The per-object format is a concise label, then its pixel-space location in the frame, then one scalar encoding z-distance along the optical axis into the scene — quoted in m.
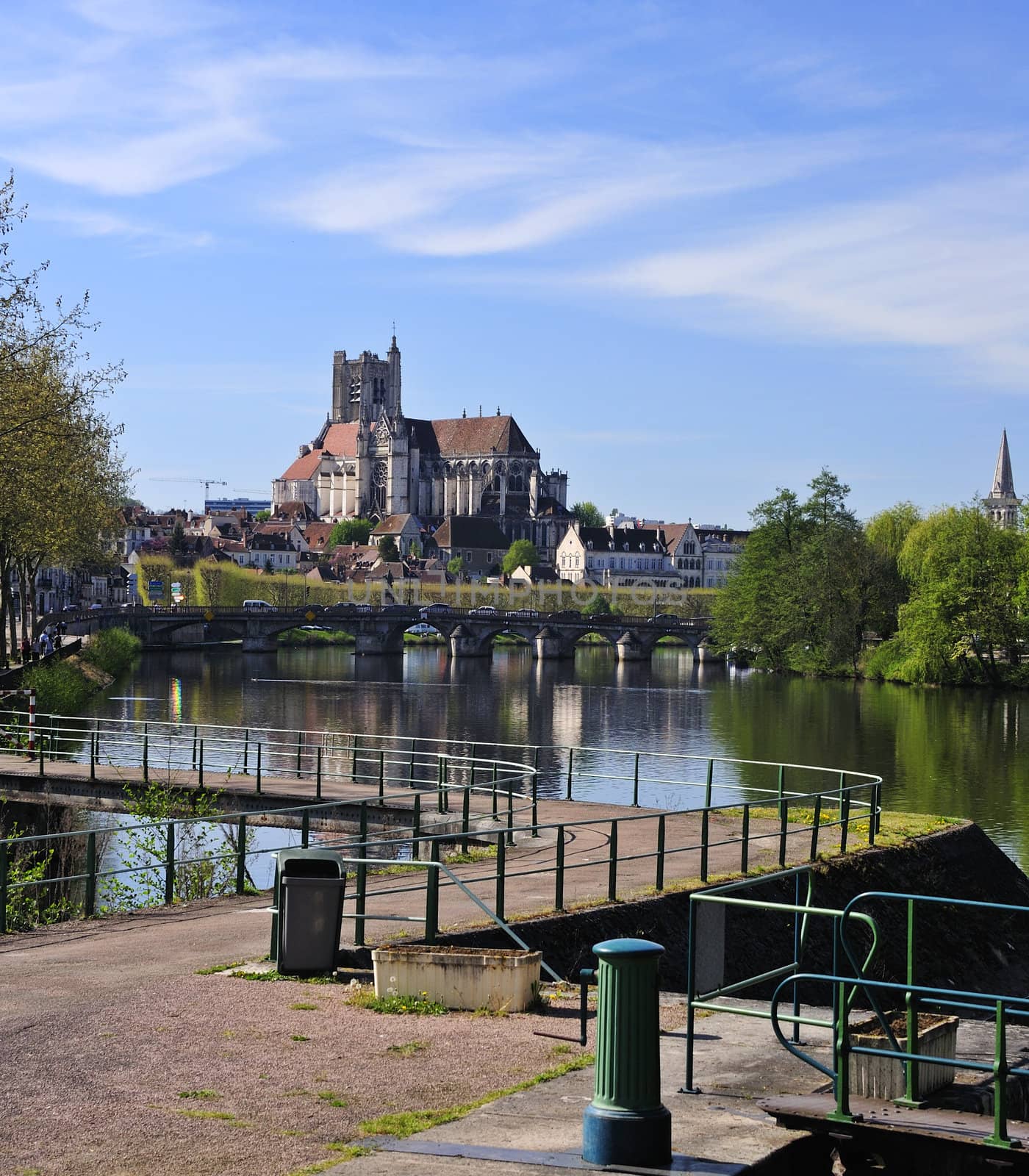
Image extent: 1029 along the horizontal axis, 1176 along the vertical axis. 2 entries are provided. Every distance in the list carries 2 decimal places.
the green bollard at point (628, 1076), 7.29
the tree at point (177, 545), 162.88
